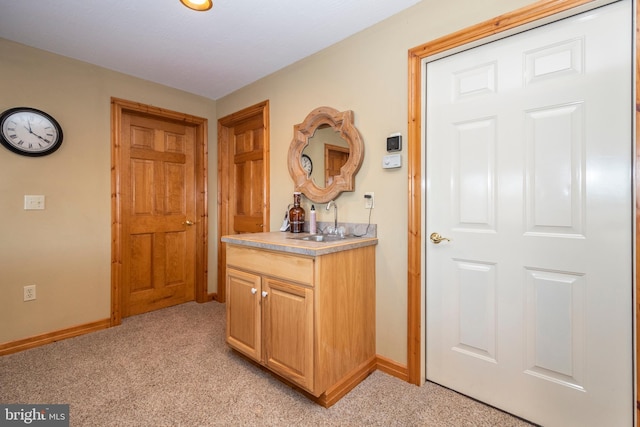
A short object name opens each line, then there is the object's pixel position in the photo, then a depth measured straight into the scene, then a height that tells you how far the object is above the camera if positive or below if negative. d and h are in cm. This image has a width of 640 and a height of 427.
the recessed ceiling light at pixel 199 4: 180 +128
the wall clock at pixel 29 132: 223 +64
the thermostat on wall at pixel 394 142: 190 +45
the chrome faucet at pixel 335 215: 224 -2
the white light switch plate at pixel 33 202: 234 +9
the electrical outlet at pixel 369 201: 206 +8
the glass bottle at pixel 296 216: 242 -3
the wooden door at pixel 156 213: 300 +0
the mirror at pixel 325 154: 212 +45
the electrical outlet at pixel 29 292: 235 -63
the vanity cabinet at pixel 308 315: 162 -62
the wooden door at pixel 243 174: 295 +42
